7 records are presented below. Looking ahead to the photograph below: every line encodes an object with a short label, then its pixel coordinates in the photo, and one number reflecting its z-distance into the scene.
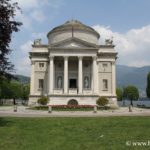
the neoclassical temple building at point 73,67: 35.95
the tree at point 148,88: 41.54
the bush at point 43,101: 34.07
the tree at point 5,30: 12.63
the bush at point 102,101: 33.43
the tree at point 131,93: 63.33
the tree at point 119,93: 61.61
